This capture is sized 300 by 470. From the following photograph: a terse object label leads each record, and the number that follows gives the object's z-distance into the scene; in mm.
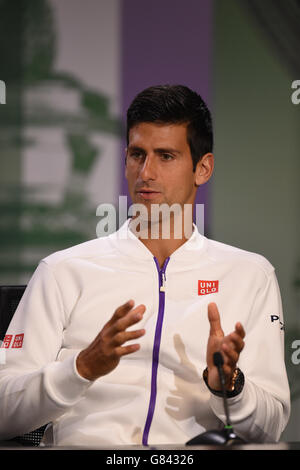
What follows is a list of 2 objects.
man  6245
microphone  5968
